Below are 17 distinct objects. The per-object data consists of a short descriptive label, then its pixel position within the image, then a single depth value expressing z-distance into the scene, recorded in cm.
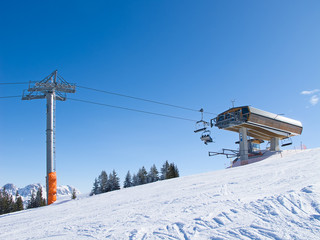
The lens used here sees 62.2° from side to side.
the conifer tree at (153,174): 7571
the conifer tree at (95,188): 7224
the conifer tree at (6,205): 7351
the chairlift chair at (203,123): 2752
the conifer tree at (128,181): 7550
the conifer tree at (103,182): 7137
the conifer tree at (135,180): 7538
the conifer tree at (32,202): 8044
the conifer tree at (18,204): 7880
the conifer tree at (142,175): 7454
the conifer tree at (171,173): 6556
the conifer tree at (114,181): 7049
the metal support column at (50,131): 1994
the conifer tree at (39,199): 7735
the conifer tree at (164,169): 7598
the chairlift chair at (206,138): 2903
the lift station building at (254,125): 3450
